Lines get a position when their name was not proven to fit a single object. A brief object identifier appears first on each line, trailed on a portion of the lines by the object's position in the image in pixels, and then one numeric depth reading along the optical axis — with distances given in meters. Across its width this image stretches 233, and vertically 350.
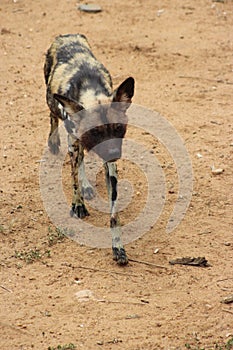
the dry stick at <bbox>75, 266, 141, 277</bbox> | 12.75
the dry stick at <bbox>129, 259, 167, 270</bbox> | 12.94
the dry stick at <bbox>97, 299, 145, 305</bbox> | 11.83
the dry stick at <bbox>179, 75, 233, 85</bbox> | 20.25
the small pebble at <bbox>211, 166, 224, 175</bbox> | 16.06
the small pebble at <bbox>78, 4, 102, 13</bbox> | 25.37
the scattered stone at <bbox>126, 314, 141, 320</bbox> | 11.43
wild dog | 12.54
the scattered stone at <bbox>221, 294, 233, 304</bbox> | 11.78
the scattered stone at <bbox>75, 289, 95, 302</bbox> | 12.01
